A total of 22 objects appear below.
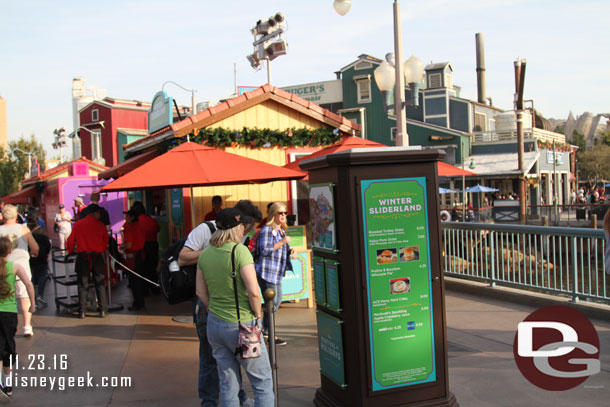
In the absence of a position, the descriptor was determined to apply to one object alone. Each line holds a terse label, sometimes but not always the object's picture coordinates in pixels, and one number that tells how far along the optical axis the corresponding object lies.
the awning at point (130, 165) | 10.92
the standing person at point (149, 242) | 9.96
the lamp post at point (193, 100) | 14.43
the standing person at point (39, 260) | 9.87
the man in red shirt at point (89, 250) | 8.69
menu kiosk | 4.23
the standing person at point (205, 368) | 4.64
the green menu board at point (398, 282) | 4.25
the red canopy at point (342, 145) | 10.21
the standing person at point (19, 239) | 7.07
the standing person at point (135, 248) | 9.56
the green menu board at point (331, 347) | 4.41
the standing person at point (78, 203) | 13.85
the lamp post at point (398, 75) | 10.06
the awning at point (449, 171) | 10.65
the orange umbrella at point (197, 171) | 7.66
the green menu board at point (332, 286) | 4.41
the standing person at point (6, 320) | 5.18
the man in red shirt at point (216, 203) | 8.77
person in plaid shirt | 6.19
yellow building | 10.30
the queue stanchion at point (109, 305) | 9.23
